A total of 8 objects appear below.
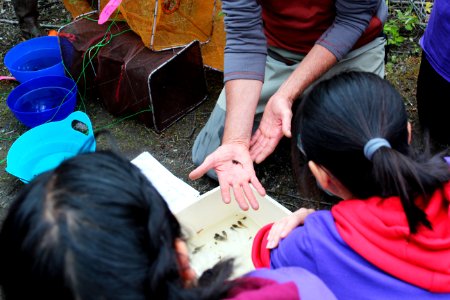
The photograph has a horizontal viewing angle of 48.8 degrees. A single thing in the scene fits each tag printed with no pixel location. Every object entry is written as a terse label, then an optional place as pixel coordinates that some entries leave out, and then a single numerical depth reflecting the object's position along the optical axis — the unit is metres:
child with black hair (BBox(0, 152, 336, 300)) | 0.84
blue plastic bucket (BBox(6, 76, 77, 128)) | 2.73
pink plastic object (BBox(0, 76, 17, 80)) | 3.11
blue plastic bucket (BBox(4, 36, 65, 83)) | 3.02
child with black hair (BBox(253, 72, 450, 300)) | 1.13
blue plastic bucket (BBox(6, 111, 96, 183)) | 2.51
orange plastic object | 2.64
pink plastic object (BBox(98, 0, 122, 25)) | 2.43
